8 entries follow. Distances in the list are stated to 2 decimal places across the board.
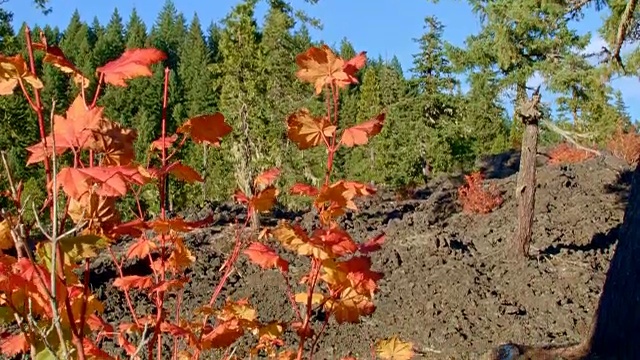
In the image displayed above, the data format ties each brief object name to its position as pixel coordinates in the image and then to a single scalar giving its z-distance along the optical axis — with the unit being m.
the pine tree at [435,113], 16.61
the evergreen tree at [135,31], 61.66
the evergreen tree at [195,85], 30.12
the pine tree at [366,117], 23.87
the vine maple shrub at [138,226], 1.30
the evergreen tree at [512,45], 7.36
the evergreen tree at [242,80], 11.80
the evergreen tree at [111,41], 57.16
